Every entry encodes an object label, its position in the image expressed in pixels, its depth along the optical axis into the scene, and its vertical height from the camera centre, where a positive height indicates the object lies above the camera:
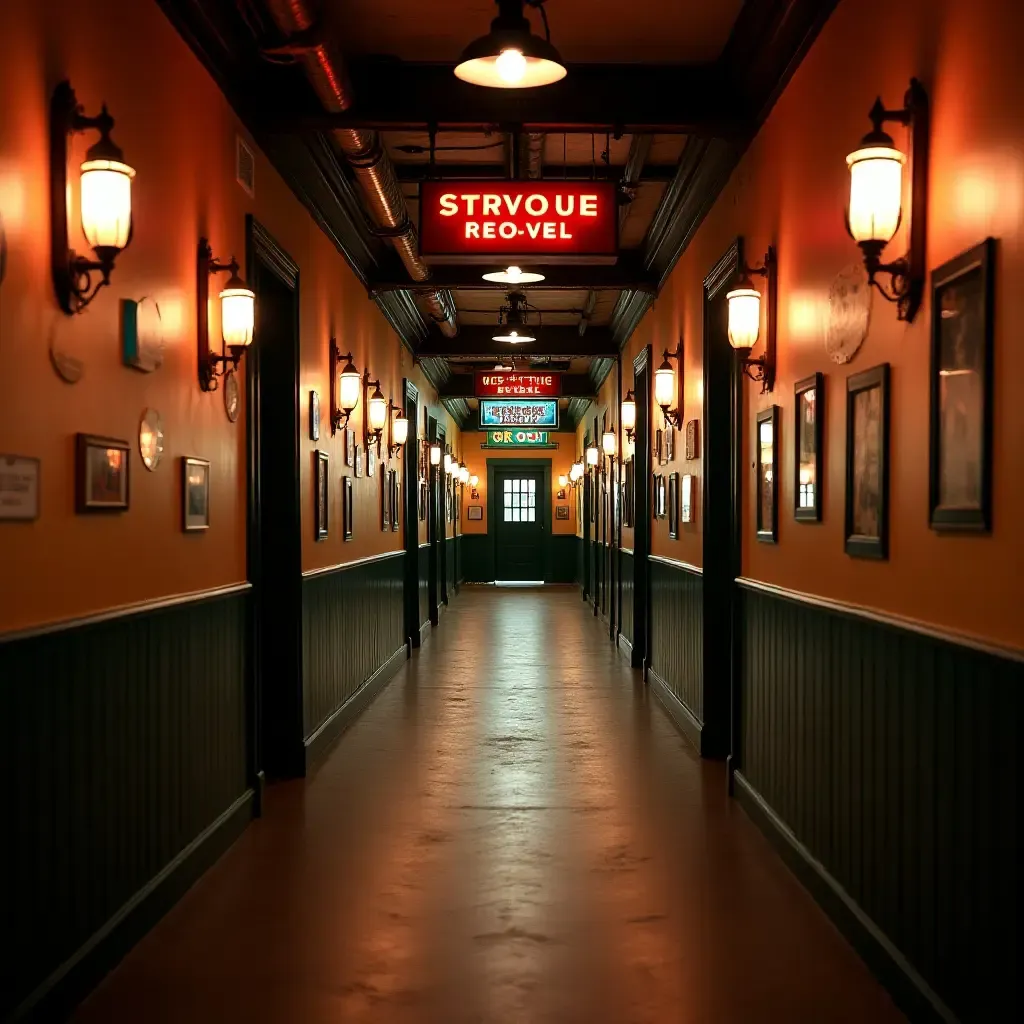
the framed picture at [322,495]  7.29 +0.05
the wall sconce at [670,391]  8.53 +0.83
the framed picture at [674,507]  8.63 -0.04
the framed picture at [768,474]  5.43 +0.13
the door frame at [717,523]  7.10 -0.13
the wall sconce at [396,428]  11.30 +0.73
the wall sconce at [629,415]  11.75 +0.90
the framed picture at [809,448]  4.64 +0.22
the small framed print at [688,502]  7.84 +0.00
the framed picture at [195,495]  4.67 +0.04
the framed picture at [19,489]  3.06 +0.04
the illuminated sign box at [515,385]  13.91 +1.41
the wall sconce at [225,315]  4.91 +0.81
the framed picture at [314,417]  7.14 +0.53
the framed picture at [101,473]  3.56 +0.10
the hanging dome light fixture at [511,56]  4.24 +1.64
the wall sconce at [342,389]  7.98 +0.79
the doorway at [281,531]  6.59 -0.16
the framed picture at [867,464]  3.78 +0.12
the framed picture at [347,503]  8.41 +0.00
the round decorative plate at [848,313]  4.03 +0.68
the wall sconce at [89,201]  3.38 +0.90
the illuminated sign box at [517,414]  14.52 +1.11
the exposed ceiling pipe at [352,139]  4.51 +1.87
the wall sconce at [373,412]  9.48 +0.75
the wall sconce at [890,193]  3.41 +0.91
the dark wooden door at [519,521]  25.31 -0.41
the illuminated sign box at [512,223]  5.68 +1.37
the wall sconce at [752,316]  5.48 +0.88
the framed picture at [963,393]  2.91 +0.29
